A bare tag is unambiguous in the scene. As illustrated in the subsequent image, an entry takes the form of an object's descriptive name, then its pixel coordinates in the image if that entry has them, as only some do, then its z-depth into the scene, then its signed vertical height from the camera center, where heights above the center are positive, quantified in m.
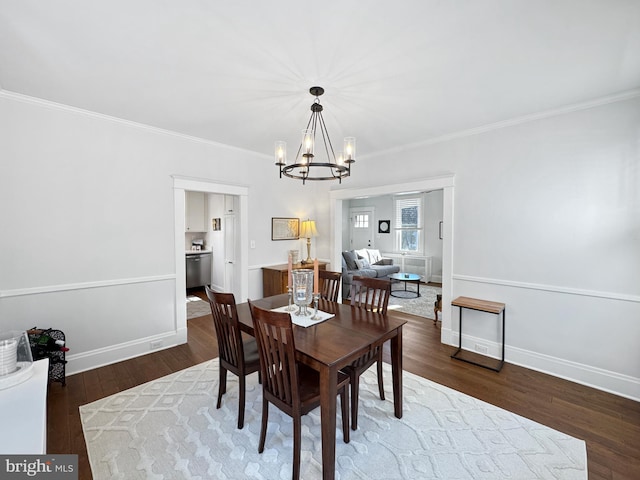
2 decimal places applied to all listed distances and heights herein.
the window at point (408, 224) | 7.86 +0.38
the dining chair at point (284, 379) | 1.64 -0.90
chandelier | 2.22 +0.70
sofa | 5.83 -0.69
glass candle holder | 2.27 -0.39
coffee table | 6.11 -0.89
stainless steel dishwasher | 6.21 -0.70
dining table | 1.61 -0.68
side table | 3.08 -0.76
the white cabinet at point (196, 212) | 6.29 +0.55
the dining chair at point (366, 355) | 2.09 -0.92
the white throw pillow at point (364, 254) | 7.38 -0.43
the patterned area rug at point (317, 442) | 1.78 -1.42
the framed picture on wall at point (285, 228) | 4.77 +0.15
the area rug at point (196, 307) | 4.82 -1.27
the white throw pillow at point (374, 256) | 7.68 -0.51
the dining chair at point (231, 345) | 2.08 -0.83
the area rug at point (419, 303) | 5.11 -1.27
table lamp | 5.00 +0.12
